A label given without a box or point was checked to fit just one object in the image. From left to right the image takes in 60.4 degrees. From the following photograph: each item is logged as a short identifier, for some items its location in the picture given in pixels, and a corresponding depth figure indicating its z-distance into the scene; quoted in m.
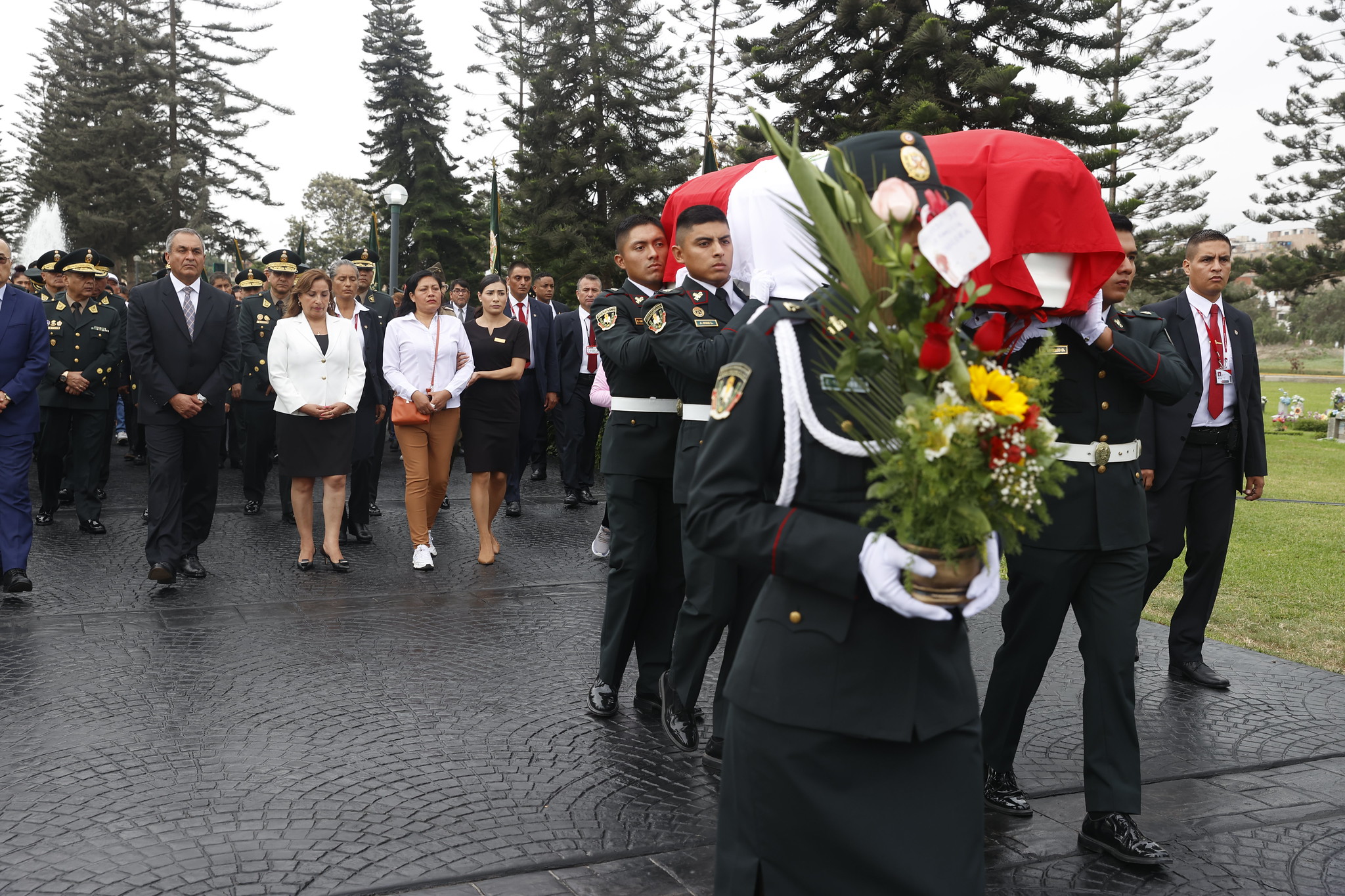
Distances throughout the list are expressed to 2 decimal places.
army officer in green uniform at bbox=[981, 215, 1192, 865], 3.79
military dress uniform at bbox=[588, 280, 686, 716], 5.23
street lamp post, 18.23
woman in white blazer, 8.45
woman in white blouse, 8.55
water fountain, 50.19
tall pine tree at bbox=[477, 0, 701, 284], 33.66
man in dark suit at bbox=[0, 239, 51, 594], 7.29
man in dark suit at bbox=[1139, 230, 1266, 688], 5.86
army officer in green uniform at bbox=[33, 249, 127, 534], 10.00
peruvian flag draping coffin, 3.52
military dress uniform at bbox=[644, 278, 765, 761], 4.65
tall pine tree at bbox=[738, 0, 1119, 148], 21.30
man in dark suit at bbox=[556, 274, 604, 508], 11.88
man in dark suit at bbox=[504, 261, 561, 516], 11.96
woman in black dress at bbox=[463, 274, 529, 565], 8.78
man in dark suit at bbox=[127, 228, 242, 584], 7.65
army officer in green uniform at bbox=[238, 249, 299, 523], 11.02
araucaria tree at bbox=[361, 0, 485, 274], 46.31
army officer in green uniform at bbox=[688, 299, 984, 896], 2.24
